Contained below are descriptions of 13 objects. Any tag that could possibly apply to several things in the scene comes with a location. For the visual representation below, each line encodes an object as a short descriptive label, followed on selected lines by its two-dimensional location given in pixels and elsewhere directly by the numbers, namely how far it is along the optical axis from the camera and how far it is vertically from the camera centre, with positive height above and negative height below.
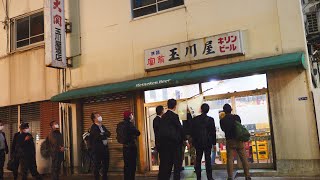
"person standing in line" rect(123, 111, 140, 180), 6.44 -0.67
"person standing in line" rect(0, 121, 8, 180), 8.30 -0.60
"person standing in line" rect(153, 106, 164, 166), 5.89 +0.00
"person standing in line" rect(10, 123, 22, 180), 8.22 -0.89
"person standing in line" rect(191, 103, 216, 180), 6.56 -0.44
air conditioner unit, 11.49 +3.86
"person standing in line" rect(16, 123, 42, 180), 7.90 -0.71
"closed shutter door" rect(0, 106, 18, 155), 11.12 +0.28
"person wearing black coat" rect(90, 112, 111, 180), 6.84 -0.54
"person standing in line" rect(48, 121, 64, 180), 7.95 -0.62
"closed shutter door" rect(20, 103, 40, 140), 10.59 +0.44
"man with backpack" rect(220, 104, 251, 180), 6.43 -0.57
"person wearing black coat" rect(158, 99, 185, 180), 5.59 -0.43
